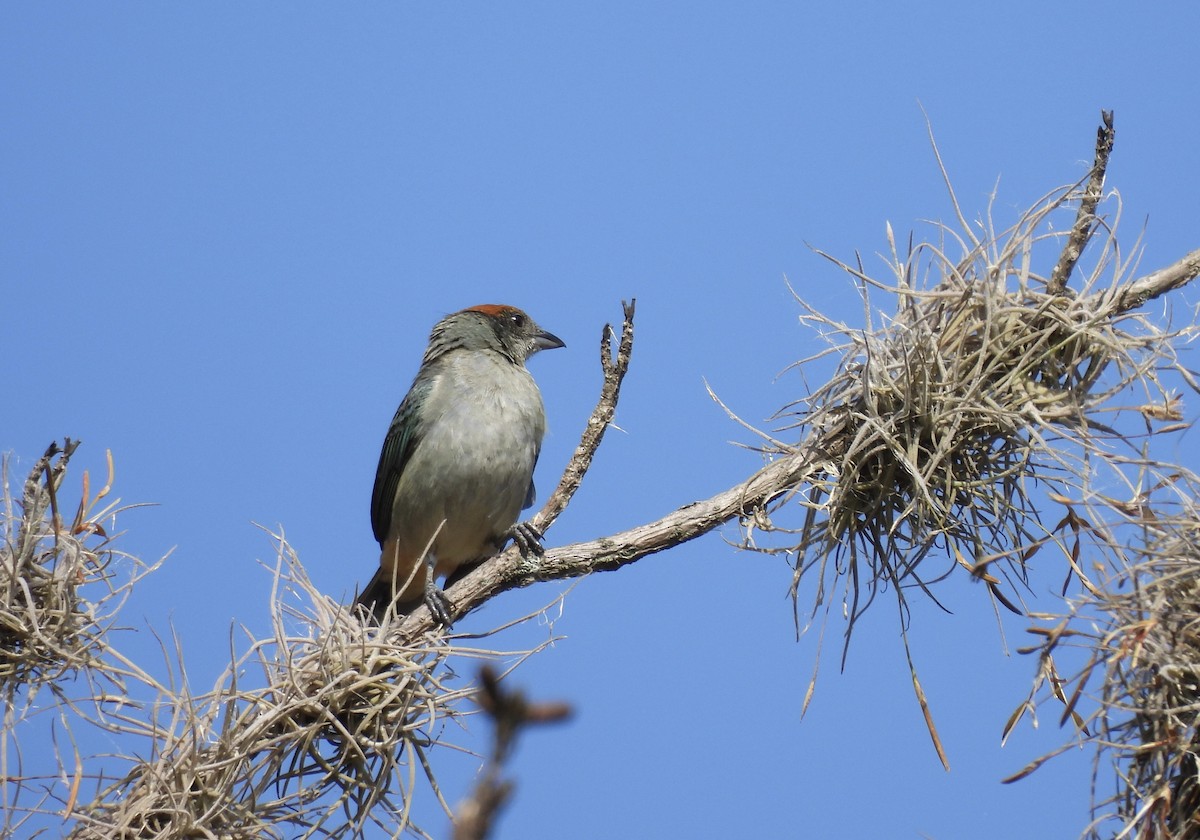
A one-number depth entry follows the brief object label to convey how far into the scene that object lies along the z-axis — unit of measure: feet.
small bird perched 41.96
